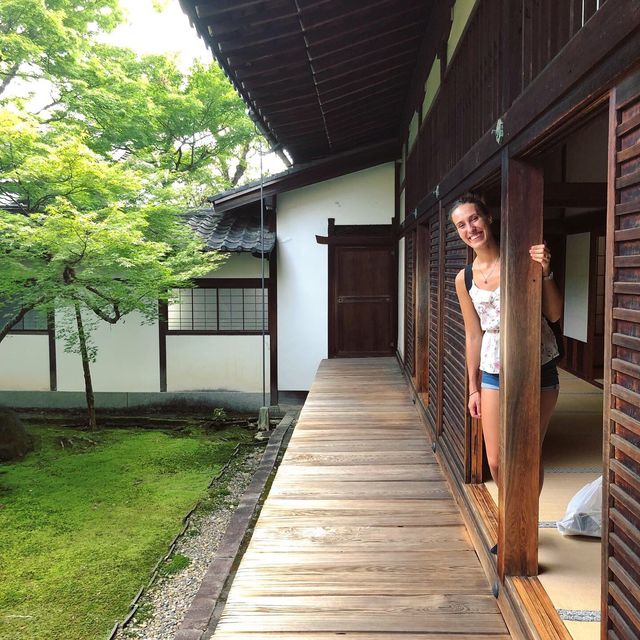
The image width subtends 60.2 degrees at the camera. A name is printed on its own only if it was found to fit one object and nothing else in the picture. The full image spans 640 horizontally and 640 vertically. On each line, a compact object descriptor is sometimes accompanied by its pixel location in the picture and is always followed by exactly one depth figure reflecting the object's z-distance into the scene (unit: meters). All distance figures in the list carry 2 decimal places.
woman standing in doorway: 2.10
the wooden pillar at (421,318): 5.05
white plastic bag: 2.32
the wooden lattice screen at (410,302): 5.56
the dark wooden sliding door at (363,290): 8.02
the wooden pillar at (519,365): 1.83
